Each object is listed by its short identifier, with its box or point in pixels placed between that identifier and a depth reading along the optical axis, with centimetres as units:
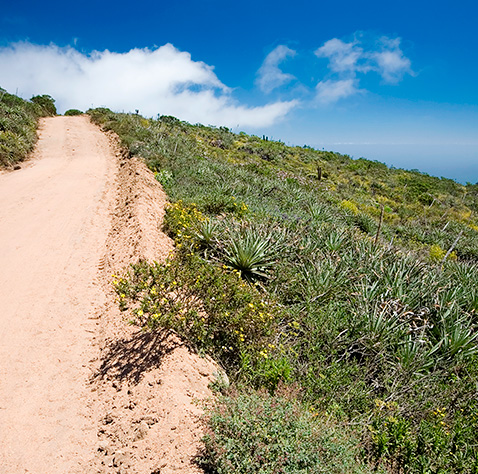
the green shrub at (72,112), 2817
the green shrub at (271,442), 226
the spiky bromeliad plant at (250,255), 524
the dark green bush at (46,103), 2405
